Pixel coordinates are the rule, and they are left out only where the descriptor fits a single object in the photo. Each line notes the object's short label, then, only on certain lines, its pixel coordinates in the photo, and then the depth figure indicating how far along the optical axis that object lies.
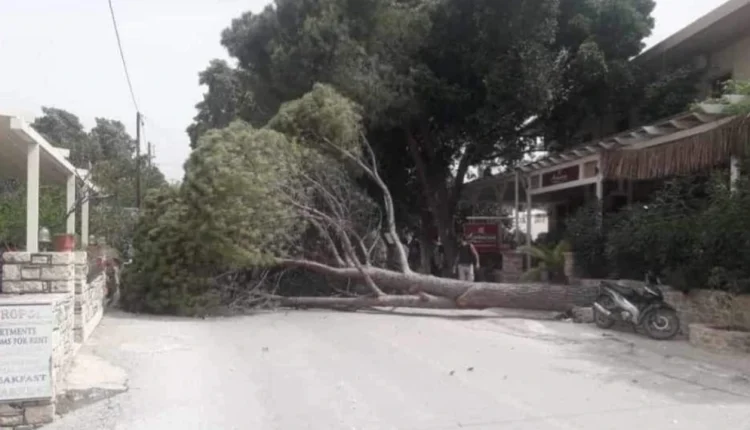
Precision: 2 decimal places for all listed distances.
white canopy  9.81
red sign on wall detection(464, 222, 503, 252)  25.91
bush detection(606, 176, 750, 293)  11.73
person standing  20.66
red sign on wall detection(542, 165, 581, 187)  19.36
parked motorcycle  12.52
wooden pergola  12.88
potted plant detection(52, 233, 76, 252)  10.72
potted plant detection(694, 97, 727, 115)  13.34
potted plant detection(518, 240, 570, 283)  17.92
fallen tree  15.38
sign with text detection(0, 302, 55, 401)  7.26
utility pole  29.50
